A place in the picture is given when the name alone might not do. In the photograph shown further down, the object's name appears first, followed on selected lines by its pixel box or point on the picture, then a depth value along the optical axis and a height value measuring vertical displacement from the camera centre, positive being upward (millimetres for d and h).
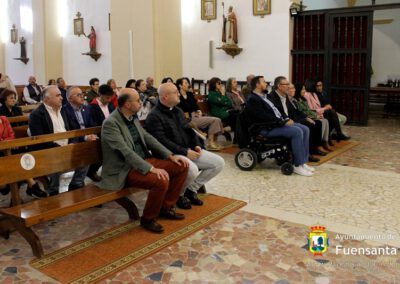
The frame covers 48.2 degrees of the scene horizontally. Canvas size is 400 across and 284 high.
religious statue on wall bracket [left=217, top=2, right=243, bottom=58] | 10219 +1194
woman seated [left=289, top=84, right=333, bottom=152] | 6797 -404
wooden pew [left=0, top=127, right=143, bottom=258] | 3240 -847
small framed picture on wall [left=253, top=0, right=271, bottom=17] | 9812 +1718
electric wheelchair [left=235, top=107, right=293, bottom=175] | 5672 -775
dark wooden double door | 9297 +645
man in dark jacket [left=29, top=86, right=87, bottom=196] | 4414 -350
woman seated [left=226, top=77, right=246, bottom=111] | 7902 -146
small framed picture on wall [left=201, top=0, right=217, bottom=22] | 10578 +1813
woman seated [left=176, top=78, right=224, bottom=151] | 7098 -478
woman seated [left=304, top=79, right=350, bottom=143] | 7438 -361
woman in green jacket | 7566 -320
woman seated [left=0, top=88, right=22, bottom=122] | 5430 -172
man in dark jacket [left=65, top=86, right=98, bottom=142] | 4828 -270
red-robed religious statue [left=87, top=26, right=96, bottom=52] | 12602 +1319
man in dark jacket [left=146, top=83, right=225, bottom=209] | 4156 -512
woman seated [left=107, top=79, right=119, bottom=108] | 8502 +74
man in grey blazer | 3627 -653
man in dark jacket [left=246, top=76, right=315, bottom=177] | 5492 -484
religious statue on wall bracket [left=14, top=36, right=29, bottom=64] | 13953 +1200
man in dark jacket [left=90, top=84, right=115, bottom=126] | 4992 -204
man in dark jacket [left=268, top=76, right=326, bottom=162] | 5895 -363
